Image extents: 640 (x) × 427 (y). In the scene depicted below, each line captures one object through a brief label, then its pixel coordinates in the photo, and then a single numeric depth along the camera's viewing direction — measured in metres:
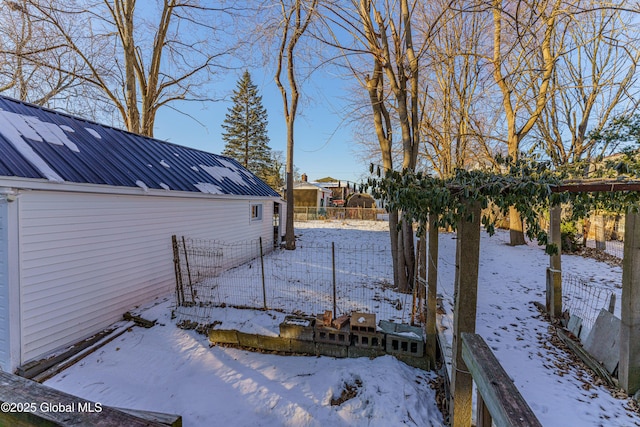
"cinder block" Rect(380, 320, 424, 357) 3.87
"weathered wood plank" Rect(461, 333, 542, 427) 1.00
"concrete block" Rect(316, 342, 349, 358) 4.16
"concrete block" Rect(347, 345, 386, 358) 4.02
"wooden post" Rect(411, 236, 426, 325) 4.54
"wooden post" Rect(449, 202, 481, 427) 2.42
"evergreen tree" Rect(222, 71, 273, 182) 29.45
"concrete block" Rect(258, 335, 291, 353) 4.33
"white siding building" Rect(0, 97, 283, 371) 3.99
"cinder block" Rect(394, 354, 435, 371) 3.87
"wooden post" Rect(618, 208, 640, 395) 3.14
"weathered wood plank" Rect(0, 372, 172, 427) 0.88
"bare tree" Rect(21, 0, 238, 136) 11.32
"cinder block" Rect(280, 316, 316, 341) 4.25
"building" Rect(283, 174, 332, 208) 29.62
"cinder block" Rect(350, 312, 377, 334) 4.06
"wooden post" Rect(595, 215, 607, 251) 11.49
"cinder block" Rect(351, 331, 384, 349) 4.01
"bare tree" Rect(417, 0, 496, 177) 10.26
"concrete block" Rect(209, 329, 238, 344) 4.50
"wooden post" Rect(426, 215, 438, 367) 3.81
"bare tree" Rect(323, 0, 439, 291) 5.85
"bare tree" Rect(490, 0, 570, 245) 8.81
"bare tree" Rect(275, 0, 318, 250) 10.64
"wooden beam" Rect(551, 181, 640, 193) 2.10
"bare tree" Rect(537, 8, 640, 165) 10.08
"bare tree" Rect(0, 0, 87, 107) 10.37
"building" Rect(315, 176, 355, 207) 36.09
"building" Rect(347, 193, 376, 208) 35.63
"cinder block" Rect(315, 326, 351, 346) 4.12
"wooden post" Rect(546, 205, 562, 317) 5.19
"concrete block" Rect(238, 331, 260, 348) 4.44
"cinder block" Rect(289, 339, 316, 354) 4.25
